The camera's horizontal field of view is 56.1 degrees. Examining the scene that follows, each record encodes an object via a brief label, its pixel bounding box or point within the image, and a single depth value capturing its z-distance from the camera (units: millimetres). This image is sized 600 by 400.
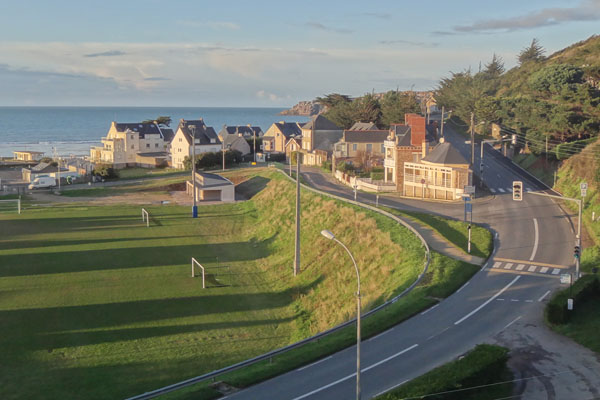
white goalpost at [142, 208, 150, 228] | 55859
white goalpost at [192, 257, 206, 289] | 37688
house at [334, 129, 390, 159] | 84812
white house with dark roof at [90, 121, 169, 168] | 117312
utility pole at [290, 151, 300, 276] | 40659
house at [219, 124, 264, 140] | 127925
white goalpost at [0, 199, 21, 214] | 69250
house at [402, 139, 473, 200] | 55781
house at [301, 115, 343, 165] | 98625
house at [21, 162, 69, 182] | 93562
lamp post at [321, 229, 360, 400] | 17562
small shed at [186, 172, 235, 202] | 69938
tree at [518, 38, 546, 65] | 149875
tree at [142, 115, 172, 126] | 145875
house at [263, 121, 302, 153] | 112500
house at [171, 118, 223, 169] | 103438
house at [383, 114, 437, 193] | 64312
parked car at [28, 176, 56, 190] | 82562
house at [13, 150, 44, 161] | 140625
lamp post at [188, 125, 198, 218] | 59341
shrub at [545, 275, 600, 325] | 25312
